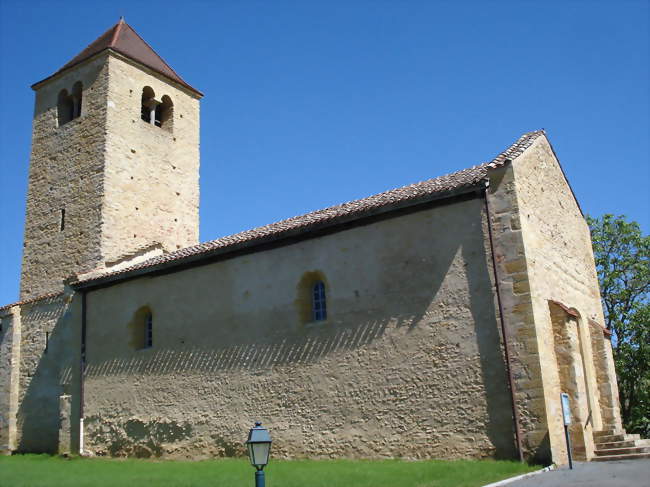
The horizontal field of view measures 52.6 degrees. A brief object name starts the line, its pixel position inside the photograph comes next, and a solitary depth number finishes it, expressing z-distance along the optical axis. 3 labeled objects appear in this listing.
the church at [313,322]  13.65
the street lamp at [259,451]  8.20
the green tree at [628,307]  25.14
